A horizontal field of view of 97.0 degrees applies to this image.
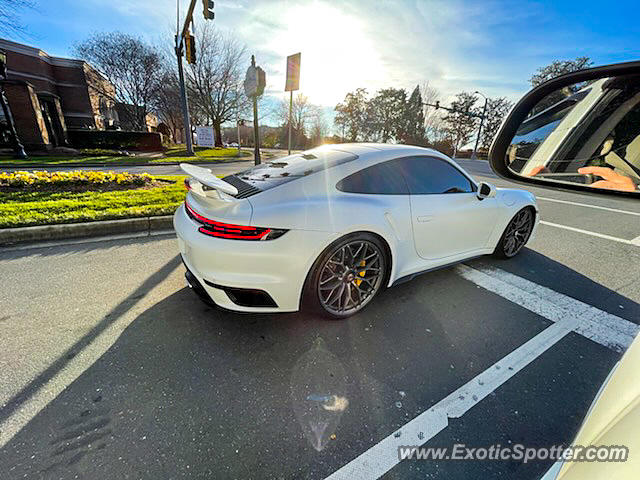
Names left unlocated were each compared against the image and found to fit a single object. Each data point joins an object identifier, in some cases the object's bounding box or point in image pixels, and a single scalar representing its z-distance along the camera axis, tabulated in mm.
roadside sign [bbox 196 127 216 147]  21016
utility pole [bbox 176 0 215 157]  8694
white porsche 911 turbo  2061
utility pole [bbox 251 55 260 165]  8116
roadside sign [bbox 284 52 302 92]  8124
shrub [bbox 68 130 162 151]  20734
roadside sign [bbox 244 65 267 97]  7734
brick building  16359
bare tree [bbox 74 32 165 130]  30281
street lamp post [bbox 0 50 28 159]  11625
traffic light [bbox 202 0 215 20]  8562
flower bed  5809
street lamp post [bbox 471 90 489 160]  30103
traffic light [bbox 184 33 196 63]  10414
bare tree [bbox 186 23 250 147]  26672
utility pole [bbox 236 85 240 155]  29480
